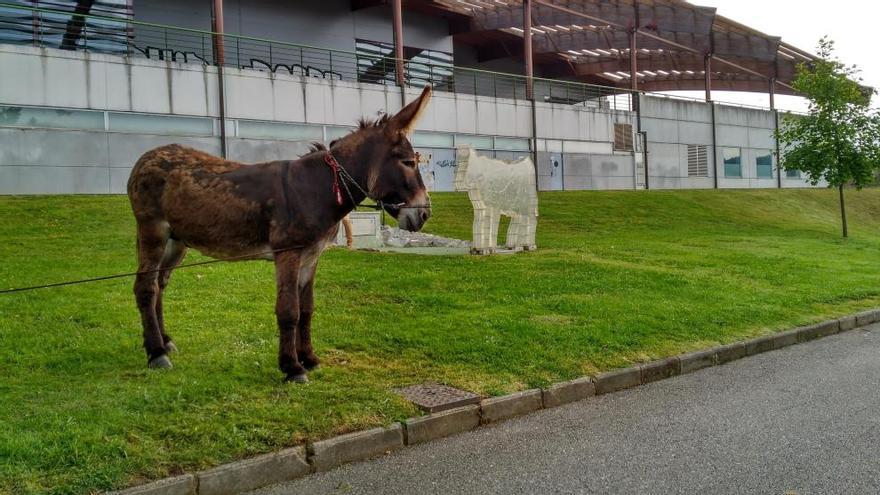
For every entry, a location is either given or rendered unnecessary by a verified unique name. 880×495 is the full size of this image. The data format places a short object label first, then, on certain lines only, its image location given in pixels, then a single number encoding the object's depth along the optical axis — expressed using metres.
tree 24.27
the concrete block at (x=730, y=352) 8.41
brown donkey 5.79
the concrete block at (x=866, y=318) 10.80
